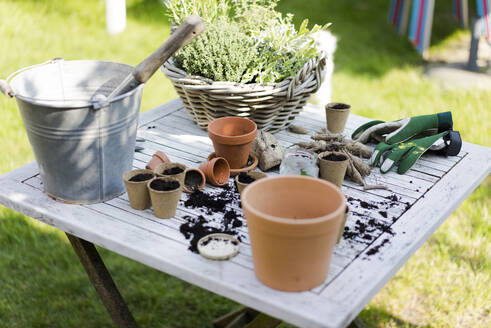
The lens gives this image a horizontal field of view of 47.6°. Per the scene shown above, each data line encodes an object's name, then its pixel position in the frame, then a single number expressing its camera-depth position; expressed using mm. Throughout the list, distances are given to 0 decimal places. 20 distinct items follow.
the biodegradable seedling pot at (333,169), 1802
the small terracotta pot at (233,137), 1875
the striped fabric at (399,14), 5746
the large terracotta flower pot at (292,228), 1283
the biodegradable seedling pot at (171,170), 1736
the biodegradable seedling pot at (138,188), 1666
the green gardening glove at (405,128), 2090
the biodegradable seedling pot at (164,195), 1623
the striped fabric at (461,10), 5723
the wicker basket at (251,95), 2064
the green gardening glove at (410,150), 1962
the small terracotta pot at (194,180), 1840
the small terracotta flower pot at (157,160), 1878
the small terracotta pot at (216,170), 1844
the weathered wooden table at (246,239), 1355
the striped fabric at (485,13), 4976
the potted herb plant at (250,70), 2084
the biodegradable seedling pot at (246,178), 1764
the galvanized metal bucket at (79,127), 1603
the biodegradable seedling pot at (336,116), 2239
